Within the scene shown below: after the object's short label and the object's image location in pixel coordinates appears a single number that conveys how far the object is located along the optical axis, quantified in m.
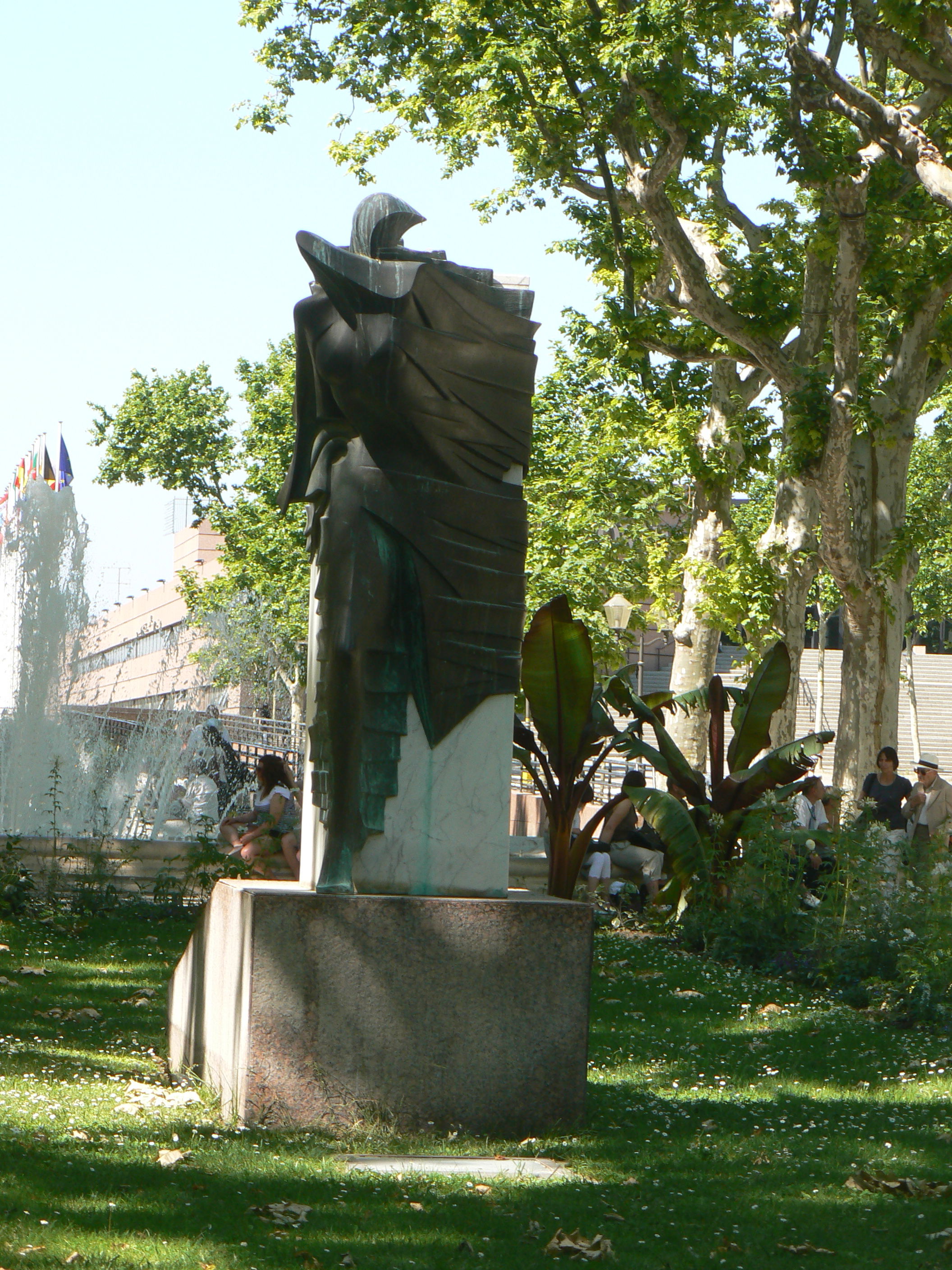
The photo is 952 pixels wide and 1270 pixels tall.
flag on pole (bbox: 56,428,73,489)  45.06
